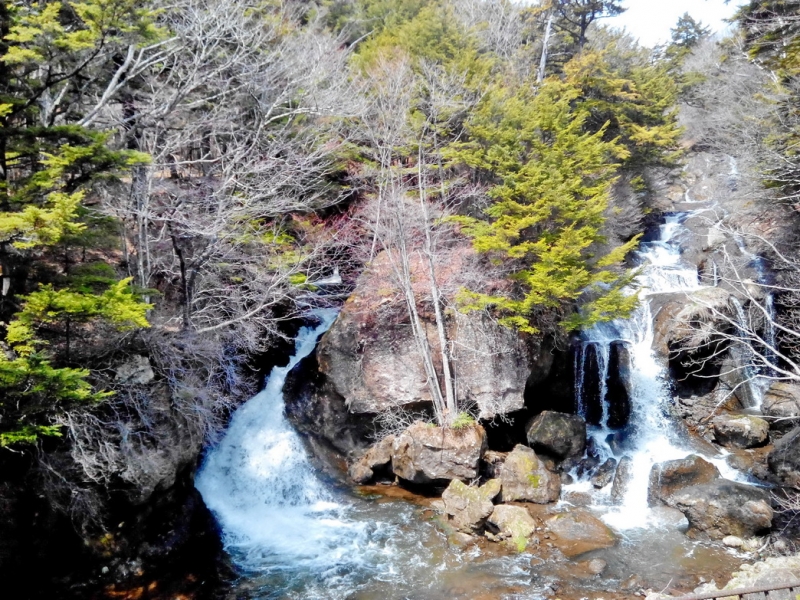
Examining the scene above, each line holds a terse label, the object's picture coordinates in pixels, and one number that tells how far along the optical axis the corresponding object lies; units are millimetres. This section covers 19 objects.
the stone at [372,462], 13445
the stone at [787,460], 11516
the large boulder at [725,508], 10266
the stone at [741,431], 13477
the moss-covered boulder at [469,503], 11016
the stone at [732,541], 10086
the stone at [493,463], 13039
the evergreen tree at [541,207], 12797
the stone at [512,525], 10570
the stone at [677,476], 11656
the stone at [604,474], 12734
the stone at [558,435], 13422
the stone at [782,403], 13750
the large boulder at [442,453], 12312
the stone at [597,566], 9578
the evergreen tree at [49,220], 6223
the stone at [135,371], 9086
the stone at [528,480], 12086
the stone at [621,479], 12250
